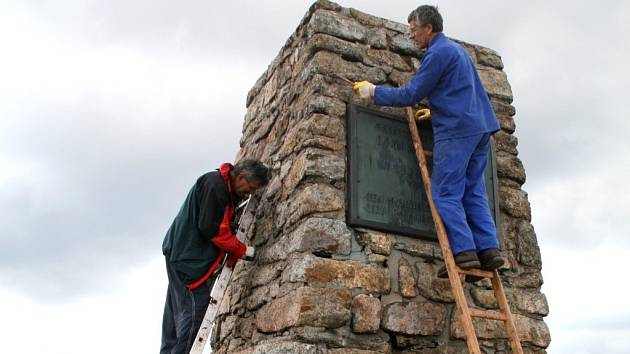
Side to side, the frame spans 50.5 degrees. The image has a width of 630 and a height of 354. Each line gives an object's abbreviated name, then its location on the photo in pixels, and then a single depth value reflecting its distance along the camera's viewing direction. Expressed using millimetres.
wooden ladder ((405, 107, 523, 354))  3463
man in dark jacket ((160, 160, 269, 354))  4309
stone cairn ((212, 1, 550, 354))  3809
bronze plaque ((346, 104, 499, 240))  4117
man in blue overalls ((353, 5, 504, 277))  3816
